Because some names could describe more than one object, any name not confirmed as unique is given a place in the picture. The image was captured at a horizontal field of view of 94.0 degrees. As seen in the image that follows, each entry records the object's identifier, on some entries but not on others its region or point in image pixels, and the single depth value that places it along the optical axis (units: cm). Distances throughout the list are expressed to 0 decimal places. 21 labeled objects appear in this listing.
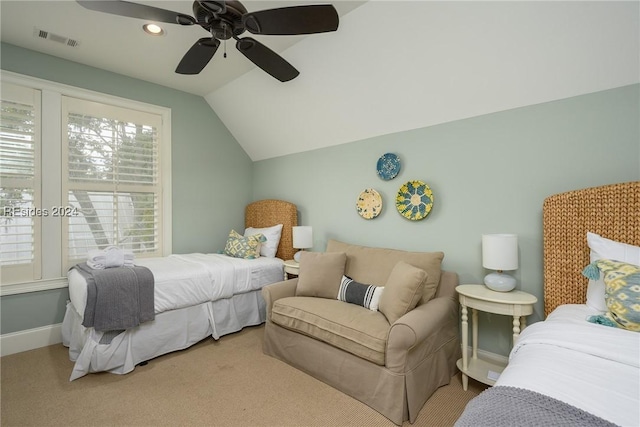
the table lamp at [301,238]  347
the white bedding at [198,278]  265
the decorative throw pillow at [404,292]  208
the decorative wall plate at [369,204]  312
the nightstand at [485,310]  193
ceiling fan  161
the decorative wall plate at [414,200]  276
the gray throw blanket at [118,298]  230
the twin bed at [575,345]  90
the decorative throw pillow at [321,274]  272
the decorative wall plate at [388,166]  297
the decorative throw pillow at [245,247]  362
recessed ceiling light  250
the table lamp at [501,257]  209
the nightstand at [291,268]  330
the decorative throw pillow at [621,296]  138
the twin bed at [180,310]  238
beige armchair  186
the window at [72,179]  282
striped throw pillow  244
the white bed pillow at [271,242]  384
